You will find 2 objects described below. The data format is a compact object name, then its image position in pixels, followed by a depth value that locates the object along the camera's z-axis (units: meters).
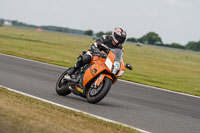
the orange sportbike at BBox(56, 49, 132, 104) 17.61
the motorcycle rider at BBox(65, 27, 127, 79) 18.23
